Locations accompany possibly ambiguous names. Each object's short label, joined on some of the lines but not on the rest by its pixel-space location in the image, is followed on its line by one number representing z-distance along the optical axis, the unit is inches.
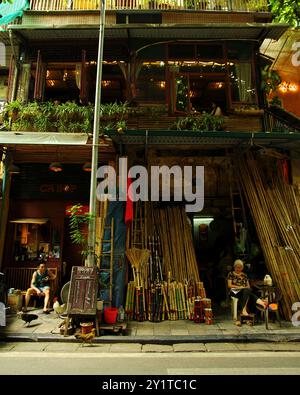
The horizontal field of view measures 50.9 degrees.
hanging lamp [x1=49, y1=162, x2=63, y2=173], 403.9
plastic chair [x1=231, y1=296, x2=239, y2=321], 326.3
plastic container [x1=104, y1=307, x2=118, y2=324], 304.7
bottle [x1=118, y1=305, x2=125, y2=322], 319.3
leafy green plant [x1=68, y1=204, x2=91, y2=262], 303.4
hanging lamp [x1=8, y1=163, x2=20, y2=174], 401.0
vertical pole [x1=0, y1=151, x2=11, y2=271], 394.3
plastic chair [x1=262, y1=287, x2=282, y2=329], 309.3
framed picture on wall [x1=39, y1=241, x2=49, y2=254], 440.5
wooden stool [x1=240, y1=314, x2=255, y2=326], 312.2
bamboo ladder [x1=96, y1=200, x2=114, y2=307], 341.4
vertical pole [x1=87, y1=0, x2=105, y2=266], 302.2
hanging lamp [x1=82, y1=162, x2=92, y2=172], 410.4
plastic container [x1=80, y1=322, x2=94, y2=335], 276.1
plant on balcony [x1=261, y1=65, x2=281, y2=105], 442.9
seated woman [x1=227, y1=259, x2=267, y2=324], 323.2
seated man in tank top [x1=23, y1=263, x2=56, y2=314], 366.0
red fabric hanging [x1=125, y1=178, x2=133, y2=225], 354.0
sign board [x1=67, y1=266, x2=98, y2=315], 284.0
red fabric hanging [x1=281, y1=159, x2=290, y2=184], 430.9
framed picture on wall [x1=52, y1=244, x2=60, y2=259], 435.5
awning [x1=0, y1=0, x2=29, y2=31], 433.4
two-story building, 421.4
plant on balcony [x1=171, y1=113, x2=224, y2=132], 407.5
